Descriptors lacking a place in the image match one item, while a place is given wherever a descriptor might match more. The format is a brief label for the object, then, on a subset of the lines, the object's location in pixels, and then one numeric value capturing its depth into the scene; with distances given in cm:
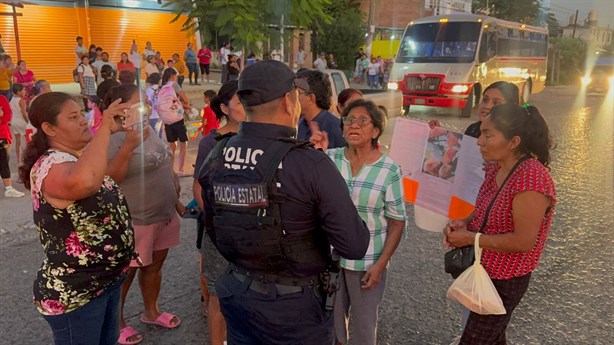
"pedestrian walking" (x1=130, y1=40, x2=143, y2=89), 1816
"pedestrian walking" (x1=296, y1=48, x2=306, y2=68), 2641
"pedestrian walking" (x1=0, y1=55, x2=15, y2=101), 1113
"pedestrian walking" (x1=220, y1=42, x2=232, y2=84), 2070
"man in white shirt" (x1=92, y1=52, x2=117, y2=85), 1545
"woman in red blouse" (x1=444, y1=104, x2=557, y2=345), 223
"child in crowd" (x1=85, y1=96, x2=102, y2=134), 569
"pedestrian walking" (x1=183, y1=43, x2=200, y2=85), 1959
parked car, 1220
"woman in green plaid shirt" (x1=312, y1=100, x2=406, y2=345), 277
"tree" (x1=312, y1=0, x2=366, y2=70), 3008
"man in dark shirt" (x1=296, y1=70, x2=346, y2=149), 372
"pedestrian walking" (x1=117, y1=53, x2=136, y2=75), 1525
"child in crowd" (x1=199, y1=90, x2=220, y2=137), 756
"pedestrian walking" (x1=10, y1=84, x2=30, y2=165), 785
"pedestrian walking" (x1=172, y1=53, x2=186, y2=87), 1897
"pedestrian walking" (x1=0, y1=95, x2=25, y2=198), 673
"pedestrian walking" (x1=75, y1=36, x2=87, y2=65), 1703
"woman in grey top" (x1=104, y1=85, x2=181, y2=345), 295
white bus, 1580
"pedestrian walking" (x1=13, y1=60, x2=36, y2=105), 1176
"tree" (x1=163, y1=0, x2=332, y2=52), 903
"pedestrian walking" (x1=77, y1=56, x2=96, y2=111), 1380
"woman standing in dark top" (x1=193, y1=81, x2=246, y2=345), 297
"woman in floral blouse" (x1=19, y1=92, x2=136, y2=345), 220
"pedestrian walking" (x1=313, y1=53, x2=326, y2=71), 2466
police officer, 182
